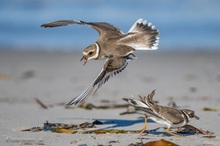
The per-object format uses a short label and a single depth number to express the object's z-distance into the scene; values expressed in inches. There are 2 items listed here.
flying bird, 457.9
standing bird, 379.6
